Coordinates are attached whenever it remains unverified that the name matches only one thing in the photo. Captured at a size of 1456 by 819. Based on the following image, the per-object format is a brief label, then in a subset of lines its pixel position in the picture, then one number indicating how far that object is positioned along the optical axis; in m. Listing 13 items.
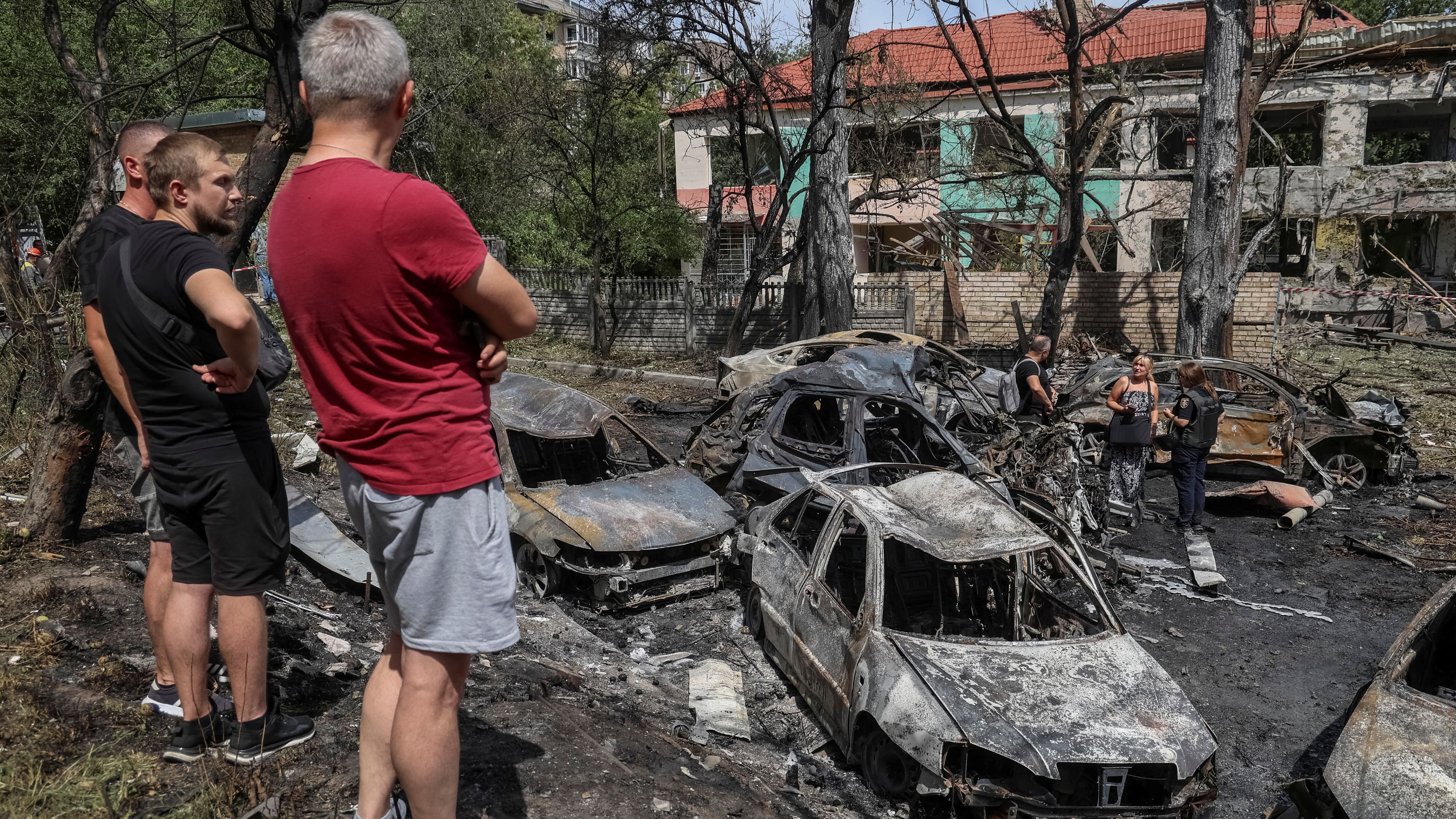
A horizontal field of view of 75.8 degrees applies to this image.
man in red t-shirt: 1.87
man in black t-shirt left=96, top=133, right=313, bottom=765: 2.77
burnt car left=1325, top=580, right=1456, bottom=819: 3.69
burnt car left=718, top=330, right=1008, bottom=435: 9.65
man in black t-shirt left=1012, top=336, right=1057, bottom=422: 10.25
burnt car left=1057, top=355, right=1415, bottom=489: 10.31
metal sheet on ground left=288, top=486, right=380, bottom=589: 5.73
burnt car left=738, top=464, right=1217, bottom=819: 4.04
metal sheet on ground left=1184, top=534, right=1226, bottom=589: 7.58
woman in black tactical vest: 8.81
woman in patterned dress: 9.00
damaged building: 19.06
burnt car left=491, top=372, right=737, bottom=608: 6.52
